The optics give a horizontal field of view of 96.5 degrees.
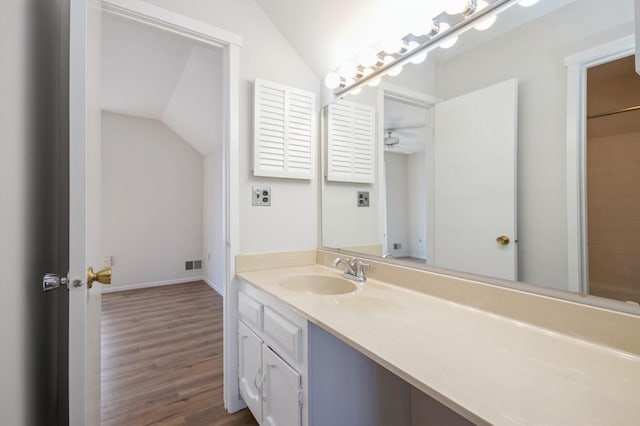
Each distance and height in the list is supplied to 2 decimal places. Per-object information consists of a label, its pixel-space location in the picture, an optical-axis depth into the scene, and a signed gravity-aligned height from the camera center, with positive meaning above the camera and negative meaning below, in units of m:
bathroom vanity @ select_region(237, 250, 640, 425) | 0.56 -0.35
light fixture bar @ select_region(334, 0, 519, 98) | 1.02 +0.74
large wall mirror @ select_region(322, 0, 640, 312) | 0.79 +0.21
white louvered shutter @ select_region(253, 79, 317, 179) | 1.62 +0.50
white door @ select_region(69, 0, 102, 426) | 0.68 +0.02
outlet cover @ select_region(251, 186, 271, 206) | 1.65 +0.11
